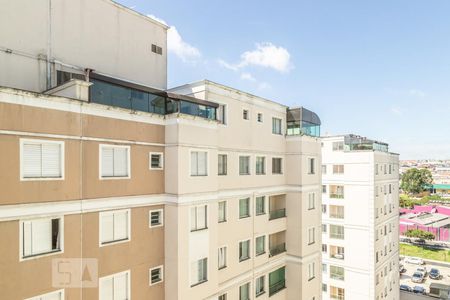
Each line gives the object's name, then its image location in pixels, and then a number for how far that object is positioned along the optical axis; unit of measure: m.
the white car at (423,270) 54.13
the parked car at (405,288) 48.56
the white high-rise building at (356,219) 35.69
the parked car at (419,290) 47.34
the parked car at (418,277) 51.90
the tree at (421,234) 68.94
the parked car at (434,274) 52.62
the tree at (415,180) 123.88
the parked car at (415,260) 59.22
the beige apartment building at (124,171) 10.09
